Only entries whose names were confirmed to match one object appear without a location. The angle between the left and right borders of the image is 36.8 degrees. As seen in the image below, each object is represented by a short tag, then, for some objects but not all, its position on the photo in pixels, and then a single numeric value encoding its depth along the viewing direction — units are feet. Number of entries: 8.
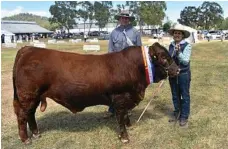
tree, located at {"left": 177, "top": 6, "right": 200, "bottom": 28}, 387.10
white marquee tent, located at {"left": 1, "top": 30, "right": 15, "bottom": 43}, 198.55
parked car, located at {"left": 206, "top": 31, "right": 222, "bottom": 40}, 198.80
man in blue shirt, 22.71
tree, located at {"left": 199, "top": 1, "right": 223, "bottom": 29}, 375.66
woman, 20.33
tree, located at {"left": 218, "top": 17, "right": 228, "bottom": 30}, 425.69
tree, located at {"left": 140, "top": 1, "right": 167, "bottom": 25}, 297.74
